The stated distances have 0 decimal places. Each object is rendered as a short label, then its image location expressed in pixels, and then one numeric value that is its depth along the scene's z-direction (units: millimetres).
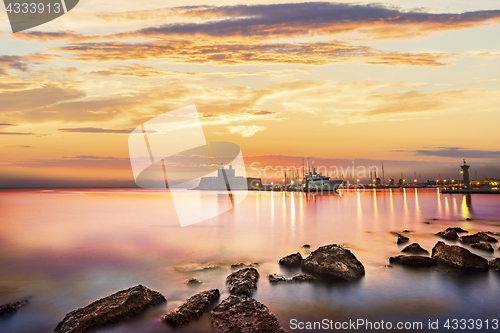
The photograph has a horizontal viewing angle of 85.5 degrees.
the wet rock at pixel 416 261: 12547
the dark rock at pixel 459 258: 11634
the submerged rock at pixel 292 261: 13148
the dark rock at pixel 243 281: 9711
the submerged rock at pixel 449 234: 19145
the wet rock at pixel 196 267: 14148
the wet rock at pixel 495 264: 11453
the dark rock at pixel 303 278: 10914
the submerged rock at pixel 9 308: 8780
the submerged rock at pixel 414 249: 15597
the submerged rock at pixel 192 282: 11695
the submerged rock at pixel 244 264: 13959
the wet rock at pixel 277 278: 11083
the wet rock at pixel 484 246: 15062
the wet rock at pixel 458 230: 21598
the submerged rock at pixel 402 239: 19000
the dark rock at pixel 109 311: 7465
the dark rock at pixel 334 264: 11273
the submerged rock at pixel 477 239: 17594
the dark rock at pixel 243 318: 7102
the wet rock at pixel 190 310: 7906
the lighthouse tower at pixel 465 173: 92562
